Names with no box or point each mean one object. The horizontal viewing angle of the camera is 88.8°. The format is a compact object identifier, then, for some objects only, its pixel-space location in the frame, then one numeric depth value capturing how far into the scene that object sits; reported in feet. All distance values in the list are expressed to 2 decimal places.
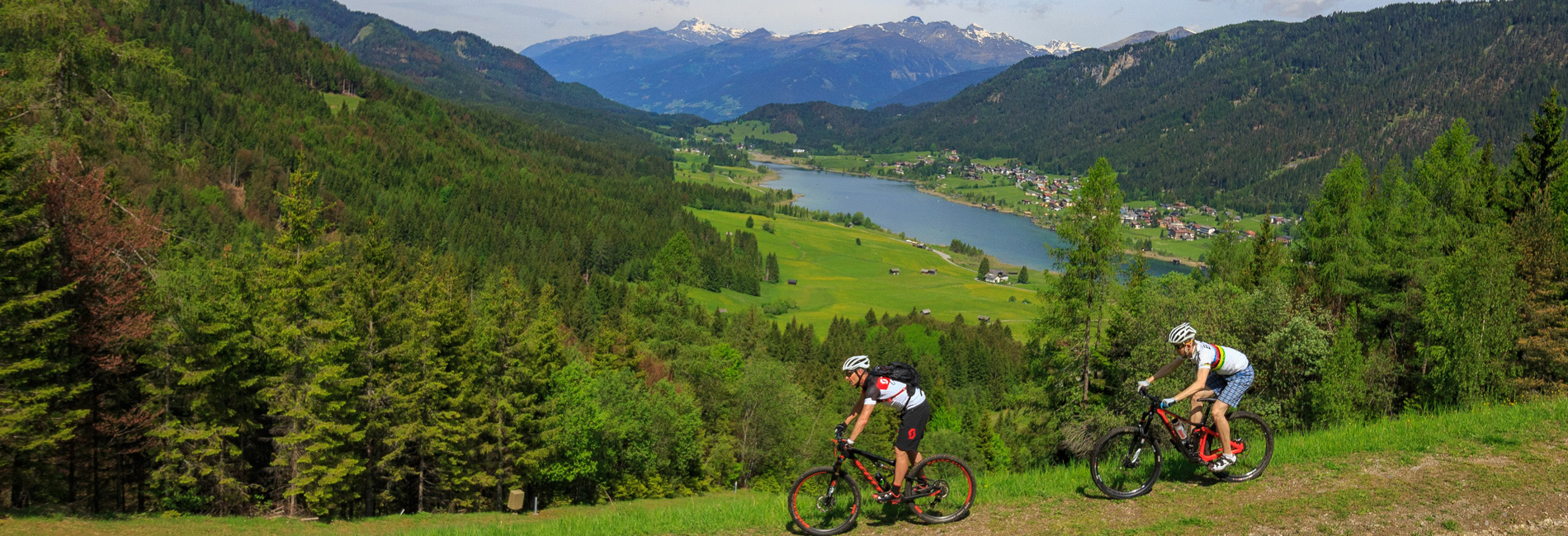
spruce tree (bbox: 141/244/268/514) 85.92
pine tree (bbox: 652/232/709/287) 221.25
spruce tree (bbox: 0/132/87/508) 63.26
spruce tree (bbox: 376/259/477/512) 104.78
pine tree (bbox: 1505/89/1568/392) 84.53
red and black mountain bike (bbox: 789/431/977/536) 35.35
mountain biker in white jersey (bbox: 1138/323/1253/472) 35.40
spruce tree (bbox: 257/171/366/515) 89.92
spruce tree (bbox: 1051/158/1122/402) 95.45
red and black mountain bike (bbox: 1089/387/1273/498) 37.55
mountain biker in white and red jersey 32.89
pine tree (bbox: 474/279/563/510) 116.16
